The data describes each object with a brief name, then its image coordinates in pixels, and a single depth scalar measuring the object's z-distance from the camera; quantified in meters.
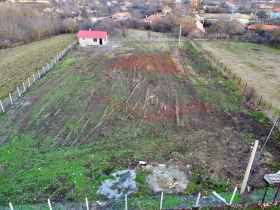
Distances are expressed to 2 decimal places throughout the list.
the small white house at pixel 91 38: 37.09
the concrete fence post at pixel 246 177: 9.31
